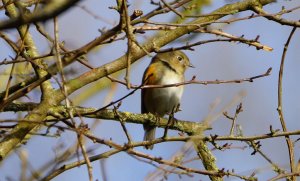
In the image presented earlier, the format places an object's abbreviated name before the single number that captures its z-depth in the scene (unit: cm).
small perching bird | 1312
